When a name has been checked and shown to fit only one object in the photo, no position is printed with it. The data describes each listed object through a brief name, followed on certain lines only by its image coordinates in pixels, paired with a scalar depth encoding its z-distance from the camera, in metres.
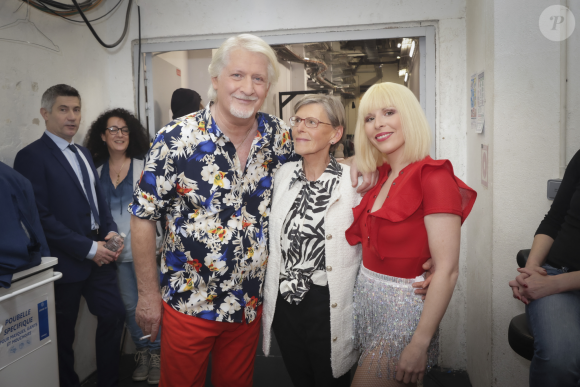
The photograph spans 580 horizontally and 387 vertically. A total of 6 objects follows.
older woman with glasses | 1.68
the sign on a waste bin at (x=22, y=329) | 1.76
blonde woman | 1.37
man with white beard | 1.61
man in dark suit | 2.32
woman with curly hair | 2.93
